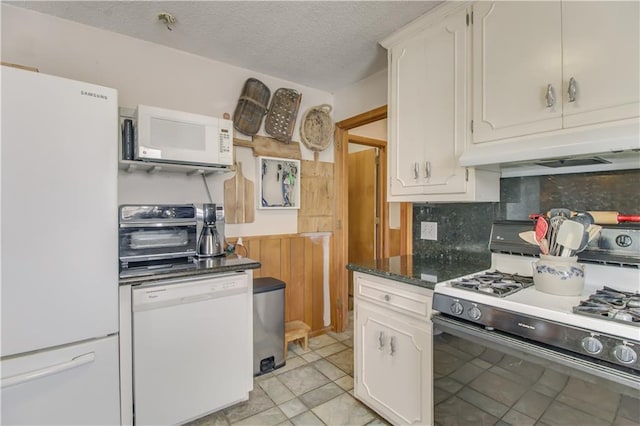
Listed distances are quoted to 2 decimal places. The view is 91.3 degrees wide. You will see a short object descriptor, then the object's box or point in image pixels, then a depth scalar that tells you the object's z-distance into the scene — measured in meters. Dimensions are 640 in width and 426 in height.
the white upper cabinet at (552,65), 1.16
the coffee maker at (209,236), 2.09
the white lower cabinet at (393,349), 1.49
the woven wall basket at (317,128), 2.88
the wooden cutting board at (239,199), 2.47
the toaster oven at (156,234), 1.81
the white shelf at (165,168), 1.84
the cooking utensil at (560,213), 1.26
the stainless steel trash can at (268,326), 2.27
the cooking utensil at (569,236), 1.21
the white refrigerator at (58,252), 1.28
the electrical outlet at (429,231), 2.10
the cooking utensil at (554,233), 1.25
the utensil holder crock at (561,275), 1.21
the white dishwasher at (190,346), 1.59
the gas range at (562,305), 0.93
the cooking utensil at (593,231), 1.23
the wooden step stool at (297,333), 2.57
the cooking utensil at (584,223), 1.20
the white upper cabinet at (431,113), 1.67
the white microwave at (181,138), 1.79
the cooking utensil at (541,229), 1.29
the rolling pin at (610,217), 1.25
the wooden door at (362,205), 3.99
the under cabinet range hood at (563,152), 1.12
